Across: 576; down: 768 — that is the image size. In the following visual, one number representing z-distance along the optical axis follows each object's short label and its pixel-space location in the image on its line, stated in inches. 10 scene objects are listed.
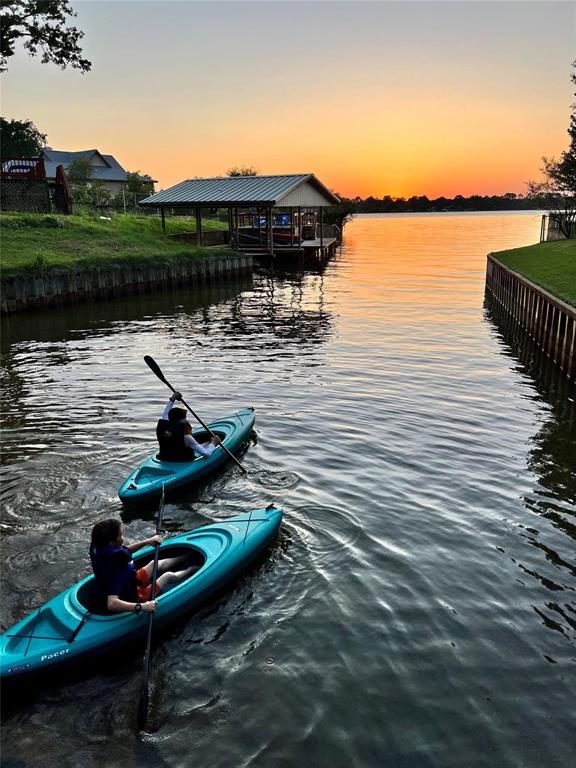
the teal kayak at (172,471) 357.1
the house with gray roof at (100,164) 2965.1
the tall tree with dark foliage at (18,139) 2353.6
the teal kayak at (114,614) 227.3
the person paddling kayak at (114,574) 239.1
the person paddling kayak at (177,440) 385.4
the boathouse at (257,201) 1537.9
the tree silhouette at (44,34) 1236.5
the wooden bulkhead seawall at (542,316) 638.5
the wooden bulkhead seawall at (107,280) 993.5
